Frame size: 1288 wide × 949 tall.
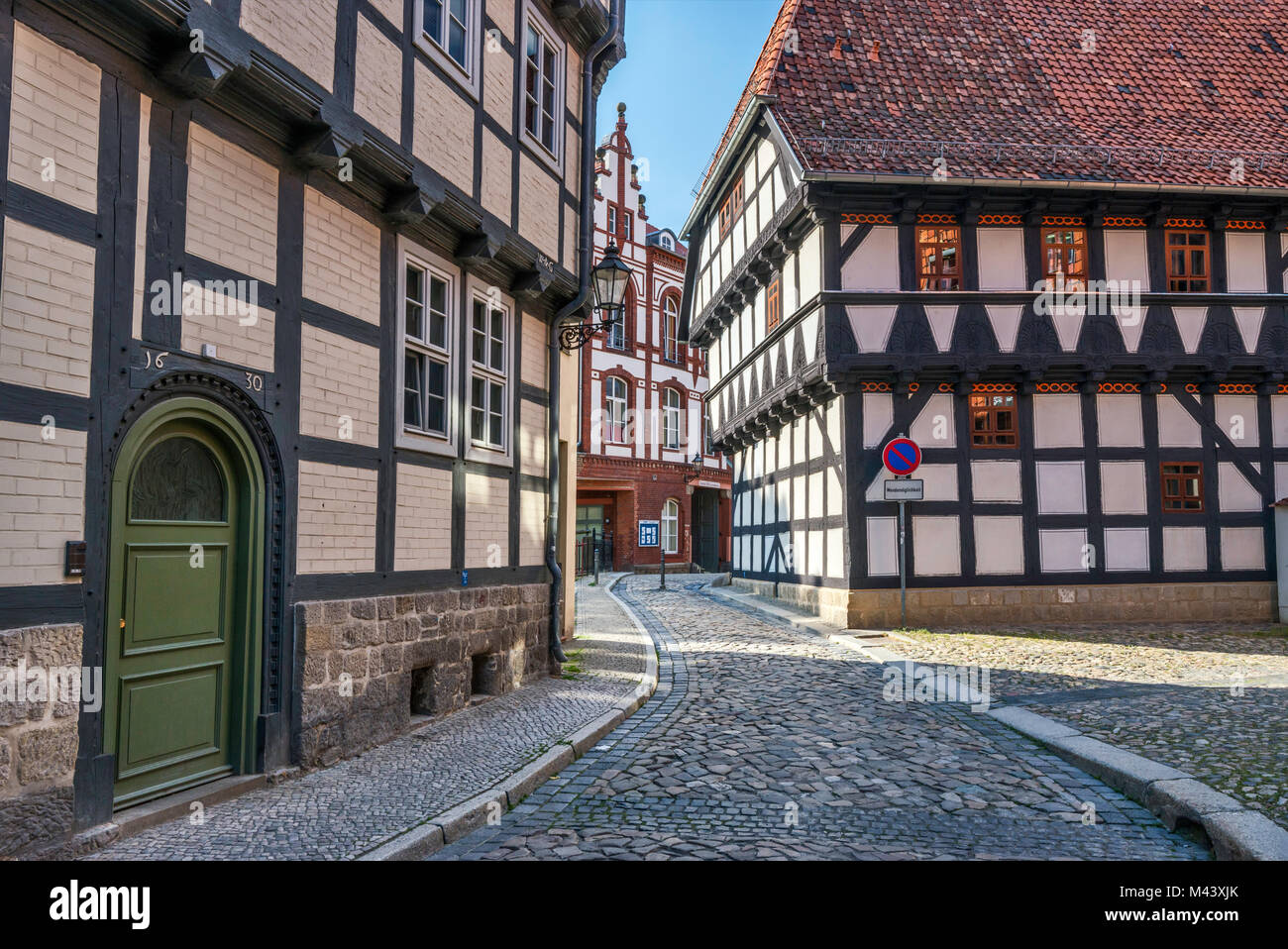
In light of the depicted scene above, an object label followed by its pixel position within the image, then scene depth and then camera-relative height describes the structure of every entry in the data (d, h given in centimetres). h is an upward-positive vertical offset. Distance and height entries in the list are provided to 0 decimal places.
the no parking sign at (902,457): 1395 +132
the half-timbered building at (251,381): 420 +99
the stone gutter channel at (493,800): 448 -143
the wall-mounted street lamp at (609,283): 1042 +294
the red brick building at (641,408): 3459 +536
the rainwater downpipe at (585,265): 1030 +321
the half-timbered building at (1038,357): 1496 +302
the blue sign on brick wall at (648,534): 2503 +33
